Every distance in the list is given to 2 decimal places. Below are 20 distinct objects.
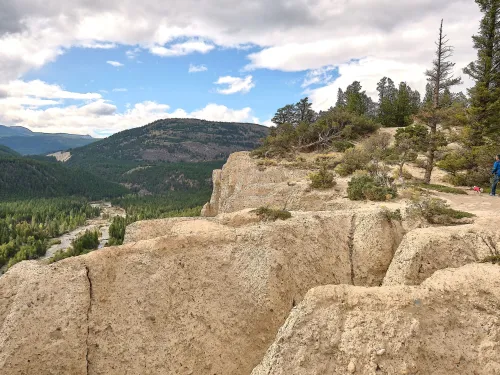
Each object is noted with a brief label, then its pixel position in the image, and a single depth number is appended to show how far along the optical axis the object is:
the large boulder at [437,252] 12.57
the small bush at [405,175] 36.48
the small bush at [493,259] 11.00
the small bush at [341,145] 57.31
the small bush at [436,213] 17.42
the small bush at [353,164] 36.09
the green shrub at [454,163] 36.69
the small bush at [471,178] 33.38
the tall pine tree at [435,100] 33.69
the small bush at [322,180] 29.06
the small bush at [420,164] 43.81
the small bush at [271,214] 17.66
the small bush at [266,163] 47.47
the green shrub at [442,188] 29.05
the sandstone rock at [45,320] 11.36
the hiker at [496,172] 25.83
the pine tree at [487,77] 36.53
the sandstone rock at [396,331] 8.40
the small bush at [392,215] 16.76
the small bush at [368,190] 24.36
